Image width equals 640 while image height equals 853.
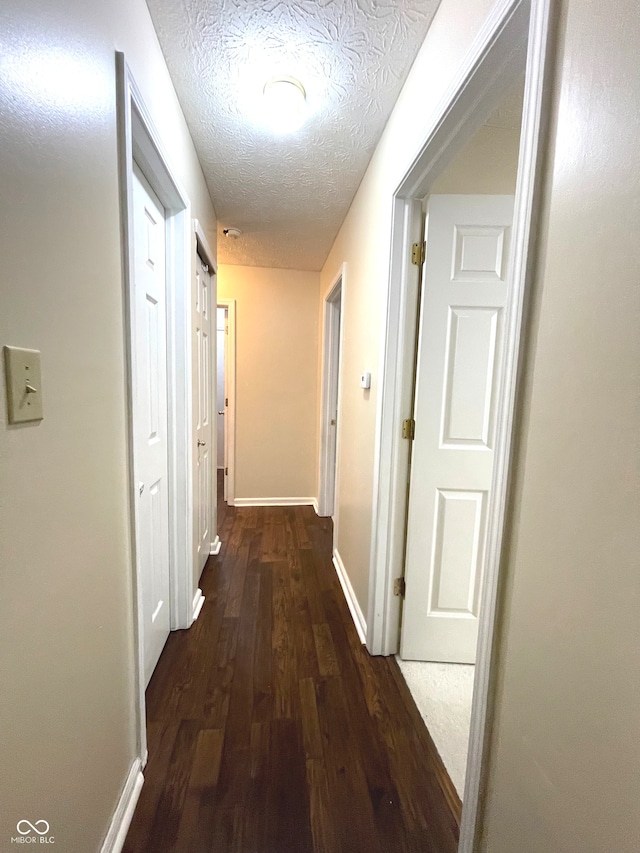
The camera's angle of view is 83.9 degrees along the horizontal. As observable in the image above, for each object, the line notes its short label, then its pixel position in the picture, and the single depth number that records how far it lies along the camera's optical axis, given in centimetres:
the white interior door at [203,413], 211
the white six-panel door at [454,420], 146
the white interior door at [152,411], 133
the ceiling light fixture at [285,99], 137
